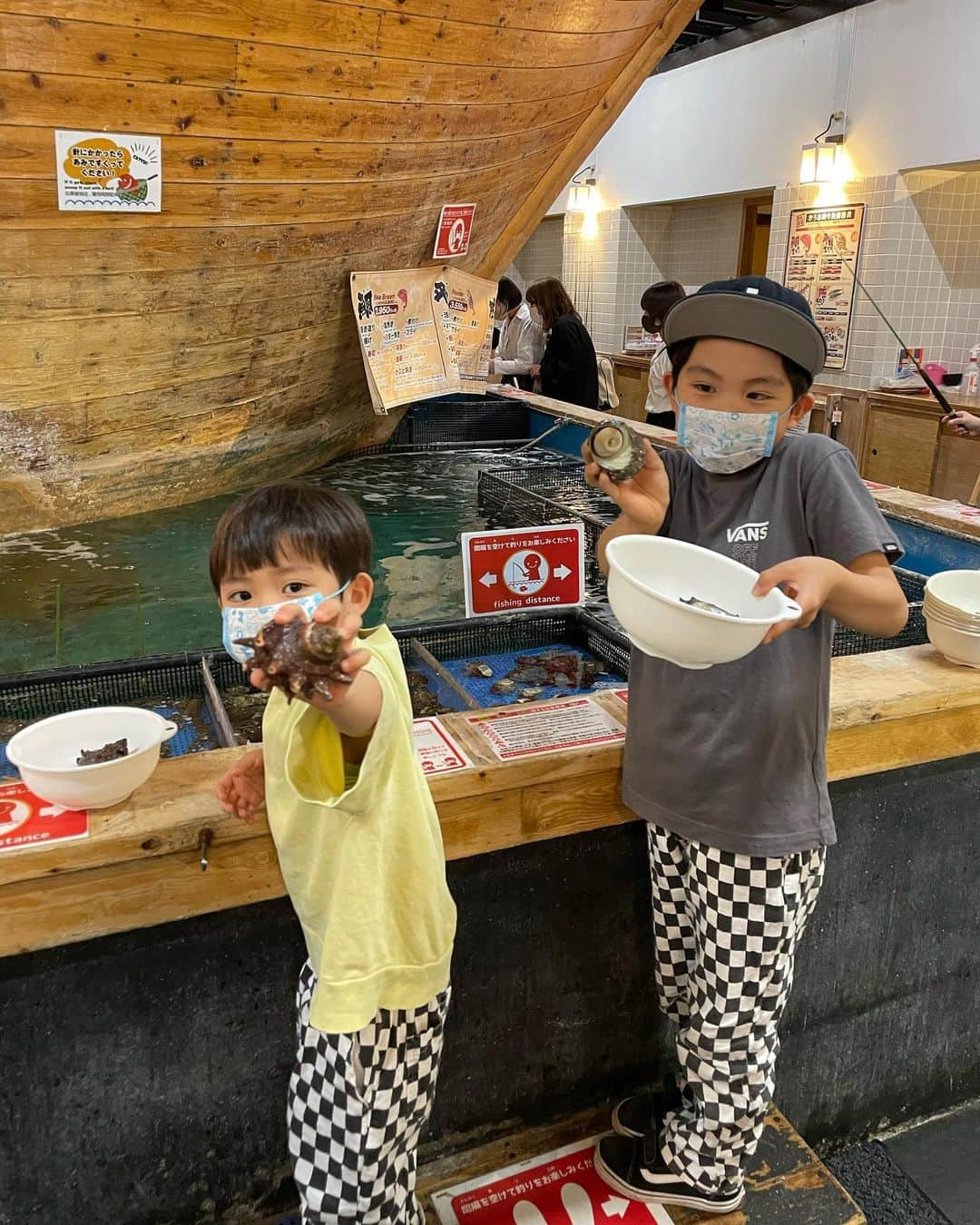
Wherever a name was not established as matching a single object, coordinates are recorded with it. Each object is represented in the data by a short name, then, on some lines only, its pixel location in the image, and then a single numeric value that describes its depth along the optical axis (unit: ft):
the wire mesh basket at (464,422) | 20.86
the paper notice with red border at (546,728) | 5.18
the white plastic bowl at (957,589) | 6.31
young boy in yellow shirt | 3.52
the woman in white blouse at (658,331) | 16.29
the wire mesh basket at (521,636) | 8.32
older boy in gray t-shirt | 4.26
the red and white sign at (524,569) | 6.43
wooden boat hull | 9.16
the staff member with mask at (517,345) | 24.14
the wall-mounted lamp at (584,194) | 36.63
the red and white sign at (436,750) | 4.92
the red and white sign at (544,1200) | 5.18
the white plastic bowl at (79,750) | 4.11
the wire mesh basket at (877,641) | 8.05
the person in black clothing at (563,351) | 20.47
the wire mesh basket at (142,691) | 7.11
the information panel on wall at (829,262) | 25.41
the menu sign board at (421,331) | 14.20
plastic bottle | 22.24
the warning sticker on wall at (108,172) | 9.46
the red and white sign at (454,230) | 14.64
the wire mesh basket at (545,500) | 11.81
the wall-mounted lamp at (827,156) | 25.09
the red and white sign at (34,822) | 4.08
